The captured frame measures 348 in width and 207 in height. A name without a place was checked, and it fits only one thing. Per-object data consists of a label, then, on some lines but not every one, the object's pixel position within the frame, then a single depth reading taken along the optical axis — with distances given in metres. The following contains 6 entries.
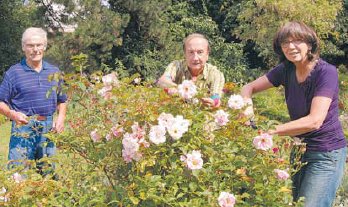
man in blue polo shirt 3.79
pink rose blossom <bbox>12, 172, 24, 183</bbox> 2.73
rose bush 2.29
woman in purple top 2.62
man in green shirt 3.13
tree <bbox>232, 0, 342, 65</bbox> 16.31
